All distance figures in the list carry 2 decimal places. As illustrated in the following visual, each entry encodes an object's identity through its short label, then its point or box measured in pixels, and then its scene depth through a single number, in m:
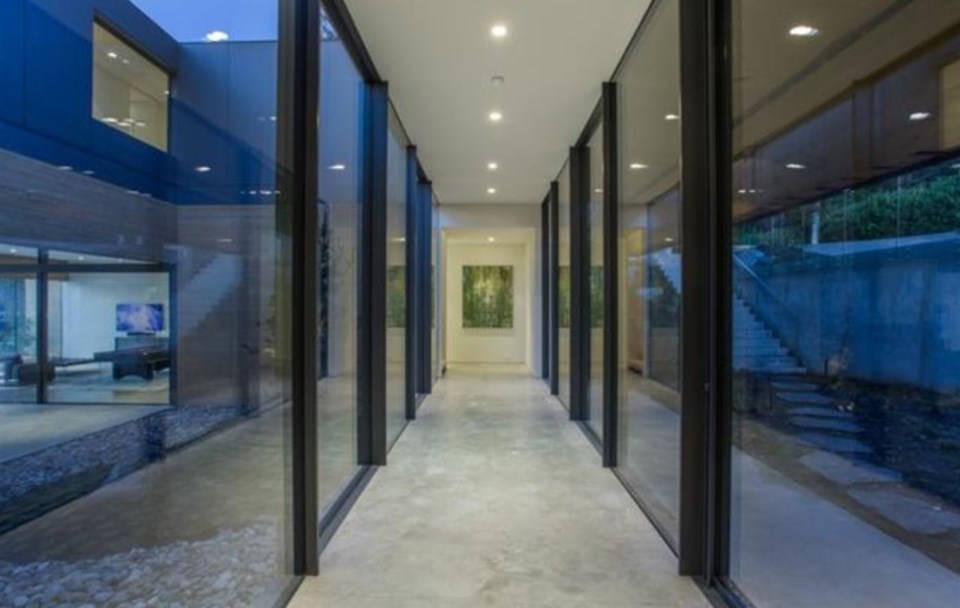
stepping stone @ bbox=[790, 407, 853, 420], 1.96
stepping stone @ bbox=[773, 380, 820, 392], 2.15
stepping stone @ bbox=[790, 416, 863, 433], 1.93
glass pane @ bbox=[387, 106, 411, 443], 6.11
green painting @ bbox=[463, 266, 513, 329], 15.69
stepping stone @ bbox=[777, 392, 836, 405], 2.05
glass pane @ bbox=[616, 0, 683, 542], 3.69
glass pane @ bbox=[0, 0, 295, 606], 1.20
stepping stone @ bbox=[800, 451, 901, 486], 1.82
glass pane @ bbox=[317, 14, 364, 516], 3.86
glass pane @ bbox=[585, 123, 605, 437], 6.08
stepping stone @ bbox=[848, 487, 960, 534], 1.57
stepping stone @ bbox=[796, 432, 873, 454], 1.90
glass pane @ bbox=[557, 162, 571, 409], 8.43
